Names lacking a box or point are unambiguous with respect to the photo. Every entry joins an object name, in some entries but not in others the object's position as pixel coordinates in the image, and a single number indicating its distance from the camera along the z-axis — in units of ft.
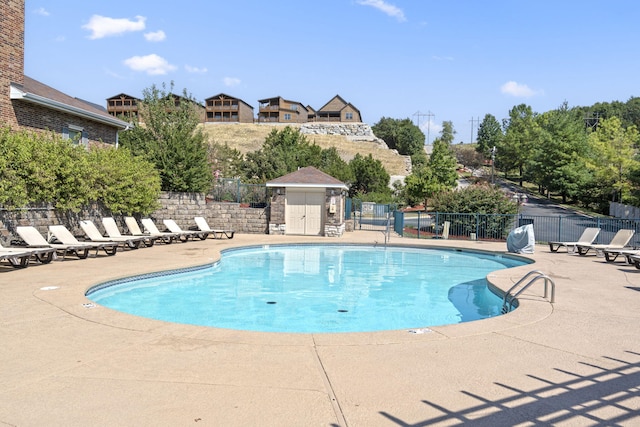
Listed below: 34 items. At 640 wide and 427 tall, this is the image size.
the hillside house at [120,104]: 276.62
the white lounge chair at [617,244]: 49.34
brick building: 48.75
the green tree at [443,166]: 146.30
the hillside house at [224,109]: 287.07
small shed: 69.41
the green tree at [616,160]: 130.31
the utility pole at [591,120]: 314.35
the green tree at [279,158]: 112.47
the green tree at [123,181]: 51.93
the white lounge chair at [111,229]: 48.75
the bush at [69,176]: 40.42
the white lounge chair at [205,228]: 62.41
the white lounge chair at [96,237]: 45.55
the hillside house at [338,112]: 291.79
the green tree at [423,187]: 128.57
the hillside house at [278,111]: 291.79
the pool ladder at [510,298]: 25.64
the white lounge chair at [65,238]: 41.14
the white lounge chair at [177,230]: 57.88
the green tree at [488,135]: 259.60
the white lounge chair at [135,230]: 53.42
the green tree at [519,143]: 219.41
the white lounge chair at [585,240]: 54.55
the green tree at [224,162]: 119.24
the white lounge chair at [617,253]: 44.09
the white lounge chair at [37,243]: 37.35
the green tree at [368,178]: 150.10
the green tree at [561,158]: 157.07
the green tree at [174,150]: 67.41
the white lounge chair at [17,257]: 32.56
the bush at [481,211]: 72.59
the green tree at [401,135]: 266.98
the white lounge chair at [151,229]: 55.16
